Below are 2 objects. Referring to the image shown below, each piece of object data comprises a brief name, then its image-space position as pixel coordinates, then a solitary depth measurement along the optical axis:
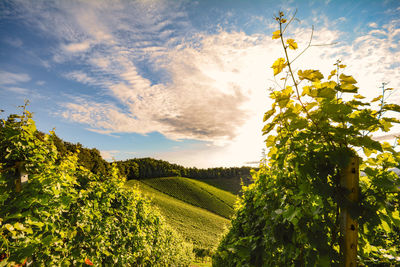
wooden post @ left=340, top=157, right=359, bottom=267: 1.19
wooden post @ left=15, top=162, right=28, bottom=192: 2.93
